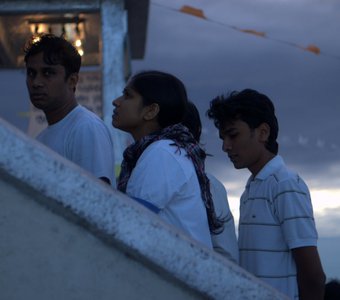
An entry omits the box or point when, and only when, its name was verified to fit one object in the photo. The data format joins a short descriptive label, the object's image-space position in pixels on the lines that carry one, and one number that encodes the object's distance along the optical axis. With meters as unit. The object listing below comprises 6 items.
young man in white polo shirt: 2.85
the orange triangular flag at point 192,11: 9.84
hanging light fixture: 9.04
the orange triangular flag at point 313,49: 9.84
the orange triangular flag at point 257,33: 9.93
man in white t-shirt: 2.83
